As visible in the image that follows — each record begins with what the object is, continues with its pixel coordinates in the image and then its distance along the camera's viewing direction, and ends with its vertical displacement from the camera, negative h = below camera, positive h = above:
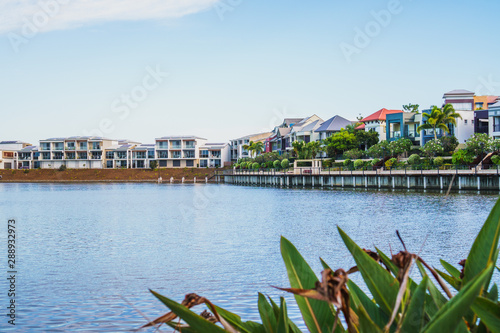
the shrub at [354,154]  78.25 +1.61
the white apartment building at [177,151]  131.38 +4.32
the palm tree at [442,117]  65.19 +5.68
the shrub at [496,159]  52.93 +0.26
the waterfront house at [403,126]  75.25 +5.56
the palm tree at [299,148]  94.88 +3.30
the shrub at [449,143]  64.94 +2.41
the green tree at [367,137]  84.94 +4.40
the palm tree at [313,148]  92.62 +3.11
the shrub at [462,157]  57.41 +0.57
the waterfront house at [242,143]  140.25 +6.58
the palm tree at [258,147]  128.26 +4.83
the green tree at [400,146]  70.44 +2.37
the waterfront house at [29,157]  136.25 +3.85
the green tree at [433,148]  62.59 +1.75
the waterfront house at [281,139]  115.75 +6.22
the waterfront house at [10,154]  138.75 +4.88
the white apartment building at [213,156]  133.12 +3.03
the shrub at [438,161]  59.53 +0.20
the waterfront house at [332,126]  99.38 +7.37
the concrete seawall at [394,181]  52.57 -2.06
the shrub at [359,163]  72.31 +0.21
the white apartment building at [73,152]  132.62 +4.70
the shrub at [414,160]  63.91 +0.42
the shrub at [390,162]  65.87 +0.24
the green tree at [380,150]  72.00 +1.98
